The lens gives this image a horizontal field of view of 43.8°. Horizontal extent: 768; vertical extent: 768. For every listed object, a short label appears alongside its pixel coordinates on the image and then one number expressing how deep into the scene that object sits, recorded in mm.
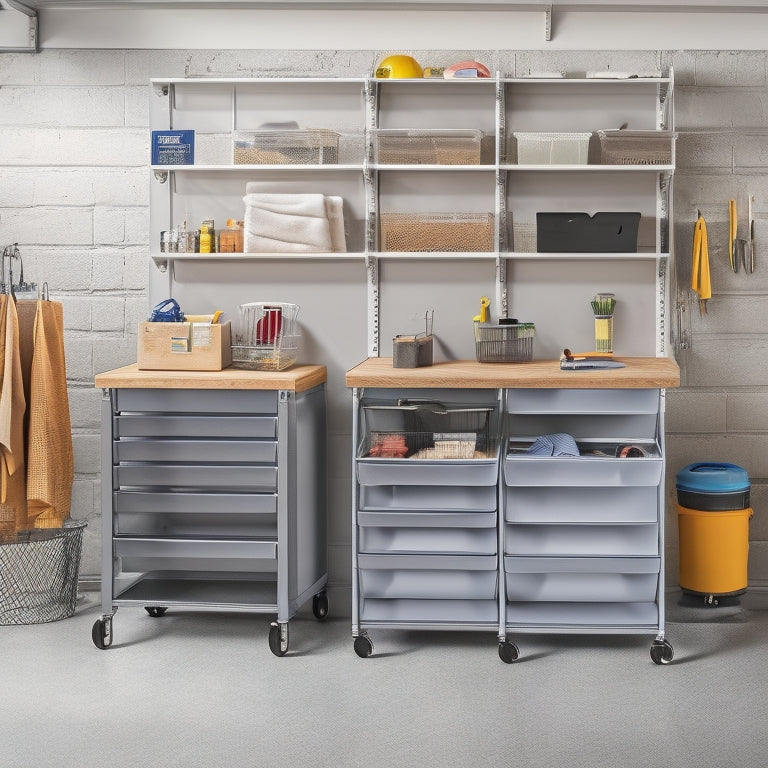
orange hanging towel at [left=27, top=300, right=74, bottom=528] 3932
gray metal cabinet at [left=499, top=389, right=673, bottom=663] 3492
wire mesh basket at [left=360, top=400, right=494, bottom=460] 3568
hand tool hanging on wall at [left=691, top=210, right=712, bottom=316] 4078
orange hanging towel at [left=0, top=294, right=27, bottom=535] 3859
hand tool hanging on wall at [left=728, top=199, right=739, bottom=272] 4121
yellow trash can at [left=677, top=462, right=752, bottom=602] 3904
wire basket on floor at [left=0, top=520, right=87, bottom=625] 3963
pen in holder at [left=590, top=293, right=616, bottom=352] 4045
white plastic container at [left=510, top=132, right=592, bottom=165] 3934
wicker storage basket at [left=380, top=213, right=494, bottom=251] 4016
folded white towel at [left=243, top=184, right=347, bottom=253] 4016
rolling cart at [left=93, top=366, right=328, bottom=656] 3574
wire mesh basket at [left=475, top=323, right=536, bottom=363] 3855
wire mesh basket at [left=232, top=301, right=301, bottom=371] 3826
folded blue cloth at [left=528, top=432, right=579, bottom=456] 3537
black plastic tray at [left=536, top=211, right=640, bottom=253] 3955
